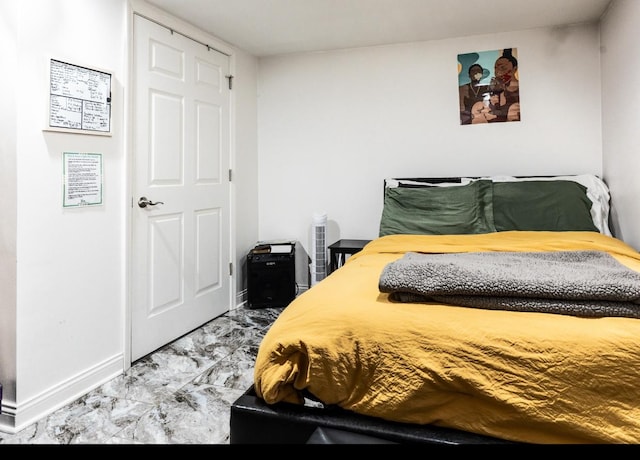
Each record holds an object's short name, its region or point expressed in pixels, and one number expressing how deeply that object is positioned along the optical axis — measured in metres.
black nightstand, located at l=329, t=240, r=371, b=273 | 3.23
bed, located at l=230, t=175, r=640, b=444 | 1.00
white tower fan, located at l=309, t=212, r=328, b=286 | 3.53
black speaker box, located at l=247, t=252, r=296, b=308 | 3.54
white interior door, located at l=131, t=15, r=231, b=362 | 2.57
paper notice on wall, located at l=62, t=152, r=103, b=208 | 2.05
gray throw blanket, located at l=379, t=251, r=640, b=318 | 1.13
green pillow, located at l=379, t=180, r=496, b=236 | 2.72
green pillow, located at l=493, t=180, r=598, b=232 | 2.62
